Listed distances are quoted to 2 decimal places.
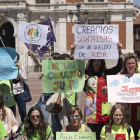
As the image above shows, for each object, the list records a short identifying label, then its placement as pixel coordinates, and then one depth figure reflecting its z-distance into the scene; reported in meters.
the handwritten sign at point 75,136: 3.88
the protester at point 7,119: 4.25
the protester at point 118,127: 3.88
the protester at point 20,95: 5.80
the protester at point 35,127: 3.96
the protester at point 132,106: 4.29
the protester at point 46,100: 4.65
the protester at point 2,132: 3.74
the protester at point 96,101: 4.39
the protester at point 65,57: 4.87
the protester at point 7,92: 5.21
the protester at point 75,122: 4.01
